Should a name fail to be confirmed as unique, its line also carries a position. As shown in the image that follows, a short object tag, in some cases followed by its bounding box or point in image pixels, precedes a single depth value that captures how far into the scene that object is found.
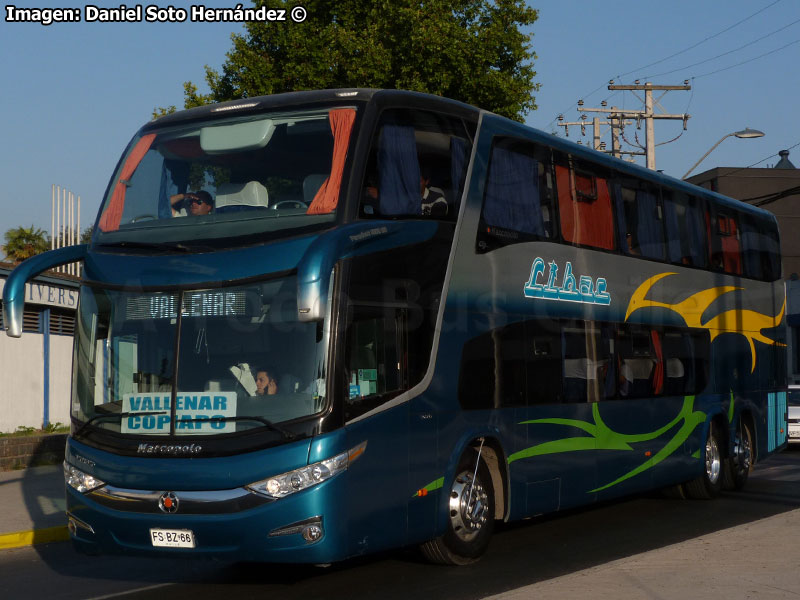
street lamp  31.48
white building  21.73
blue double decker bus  8.44
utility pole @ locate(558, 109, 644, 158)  47.97
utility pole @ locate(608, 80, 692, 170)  39.66
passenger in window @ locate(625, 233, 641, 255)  13.83
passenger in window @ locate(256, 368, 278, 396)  8.45
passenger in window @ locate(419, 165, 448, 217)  9.91
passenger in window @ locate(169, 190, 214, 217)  9.48
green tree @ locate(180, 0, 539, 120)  24.78
